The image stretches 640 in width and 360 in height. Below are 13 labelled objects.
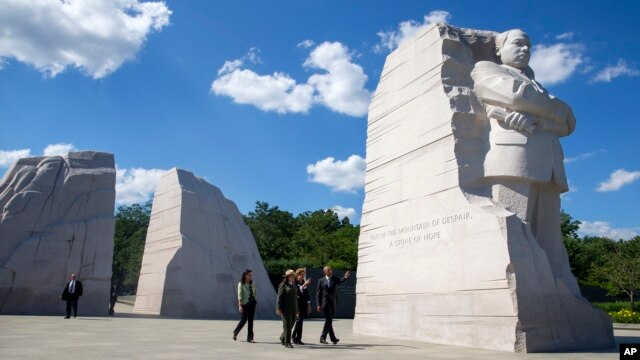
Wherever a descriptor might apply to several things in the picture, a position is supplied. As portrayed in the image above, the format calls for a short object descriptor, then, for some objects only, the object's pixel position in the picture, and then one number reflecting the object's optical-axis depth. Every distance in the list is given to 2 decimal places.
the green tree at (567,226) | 40.97
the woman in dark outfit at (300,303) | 9.52
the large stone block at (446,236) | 8.66
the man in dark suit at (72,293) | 15.77
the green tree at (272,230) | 43.00
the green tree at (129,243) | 43.00
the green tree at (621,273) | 27.78
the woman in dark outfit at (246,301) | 9.57
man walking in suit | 9.55
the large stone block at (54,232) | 17.31
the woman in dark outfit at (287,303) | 9.04
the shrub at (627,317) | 20.09
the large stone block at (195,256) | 19.39
